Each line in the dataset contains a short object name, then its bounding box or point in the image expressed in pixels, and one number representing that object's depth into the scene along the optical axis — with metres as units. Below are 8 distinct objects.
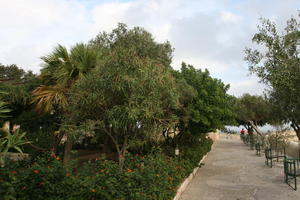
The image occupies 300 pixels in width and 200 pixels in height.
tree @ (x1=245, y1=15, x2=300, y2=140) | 6.73
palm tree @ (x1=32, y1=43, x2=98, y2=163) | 7.95
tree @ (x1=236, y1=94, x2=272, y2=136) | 28.12
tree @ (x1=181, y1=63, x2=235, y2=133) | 9.27
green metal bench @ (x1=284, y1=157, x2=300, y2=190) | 8.13
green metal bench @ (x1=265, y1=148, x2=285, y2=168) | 12.73
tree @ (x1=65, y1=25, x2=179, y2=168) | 5.67
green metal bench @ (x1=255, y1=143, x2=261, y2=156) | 17.84
